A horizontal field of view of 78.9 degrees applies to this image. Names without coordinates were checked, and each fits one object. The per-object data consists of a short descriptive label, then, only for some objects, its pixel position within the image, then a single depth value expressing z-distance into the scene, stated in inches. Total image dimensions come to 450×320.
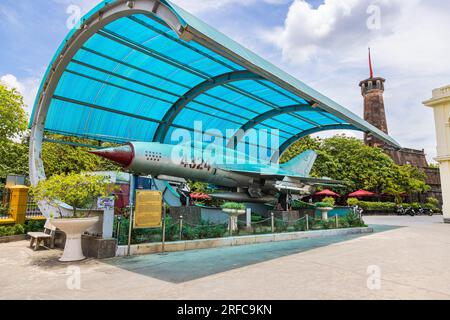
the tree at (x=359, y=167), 1541.6
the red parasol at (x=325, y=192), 1370.7
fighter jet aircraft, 476.1
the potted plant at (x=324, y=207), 716.3
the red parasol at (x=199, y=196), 1128.5
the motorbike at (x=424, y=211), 1493.5
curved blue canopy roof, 399.5
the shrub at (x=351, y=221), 701.9
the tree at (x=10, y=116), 920.9
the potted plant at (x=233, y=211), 490.3
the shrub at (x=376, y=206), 1464.1
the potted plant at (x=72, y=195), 310.2
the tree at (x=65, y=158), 1163.7
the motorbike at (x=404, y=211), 1426.8
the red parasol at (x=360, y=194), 1427.9
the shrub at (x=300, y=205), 806.2
